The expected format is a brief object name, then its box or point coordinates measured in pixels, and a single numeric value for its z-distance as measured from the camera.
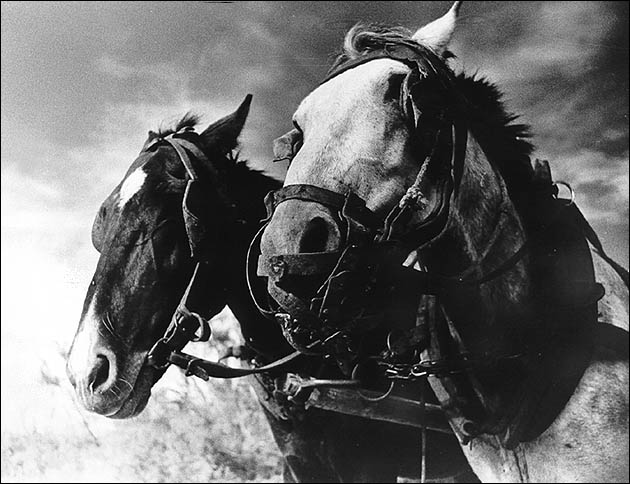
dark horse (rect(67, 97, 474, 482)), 0.92
